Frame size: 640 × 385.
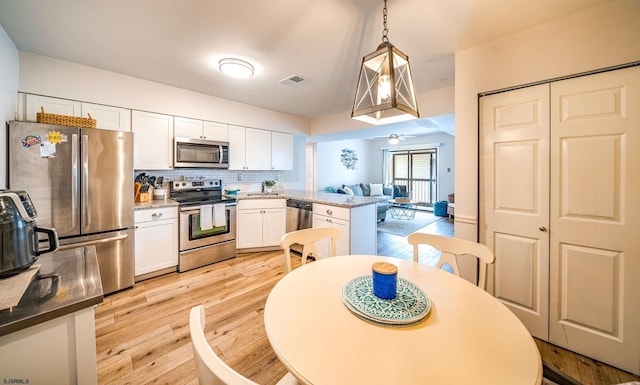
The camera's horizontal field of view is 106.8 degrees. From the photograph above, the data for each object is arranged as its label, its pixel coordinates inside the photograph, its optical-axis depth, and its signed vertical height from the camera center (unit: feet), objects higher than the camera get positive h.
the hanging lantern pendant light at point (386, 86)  4.36 +2.04
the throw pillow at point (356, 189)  24.60 +0.13
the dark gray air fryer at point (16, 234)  2.98 -0.58
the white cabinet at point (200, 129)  10.97 +2.98
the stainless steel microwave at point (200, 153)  10.76 +1.78
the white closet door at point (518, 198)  6.05 -0.21
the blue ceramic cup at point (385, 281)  3.34 -1.30
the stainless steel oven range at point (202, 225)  10.04 -1.53
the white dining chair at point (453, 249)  4.65 -1.27
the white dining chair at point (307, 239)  5.36 -1.20
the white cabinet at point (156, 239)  8.98 -1.93
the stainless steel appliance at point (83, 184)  6.81 +0.19
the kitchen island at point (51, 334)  2.31 -1.50
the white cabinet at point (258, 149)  12.92 +2.42
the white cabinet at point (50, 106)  7.89 +2.93
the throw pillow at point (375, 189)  27.32 +0.14
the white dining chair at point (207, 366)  1.51 -1.19
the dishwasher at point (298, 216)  11.71 -1.30
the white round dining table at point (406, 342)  2.16 -1.65
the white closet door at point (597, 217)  5.09 -0.62
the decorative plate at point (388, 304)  2.94 -1.56
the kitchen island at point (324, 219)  10.00 -1.33
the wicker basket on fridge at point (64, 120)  7.16 +2.20
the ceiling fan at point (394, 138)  20.59 +4.65
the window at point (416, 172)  26.53 +2.16
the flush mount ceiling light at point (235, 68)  8.07 +4.26
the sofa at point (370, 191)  20.40 -0.08
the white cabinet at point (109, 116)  8.88 +2.89
